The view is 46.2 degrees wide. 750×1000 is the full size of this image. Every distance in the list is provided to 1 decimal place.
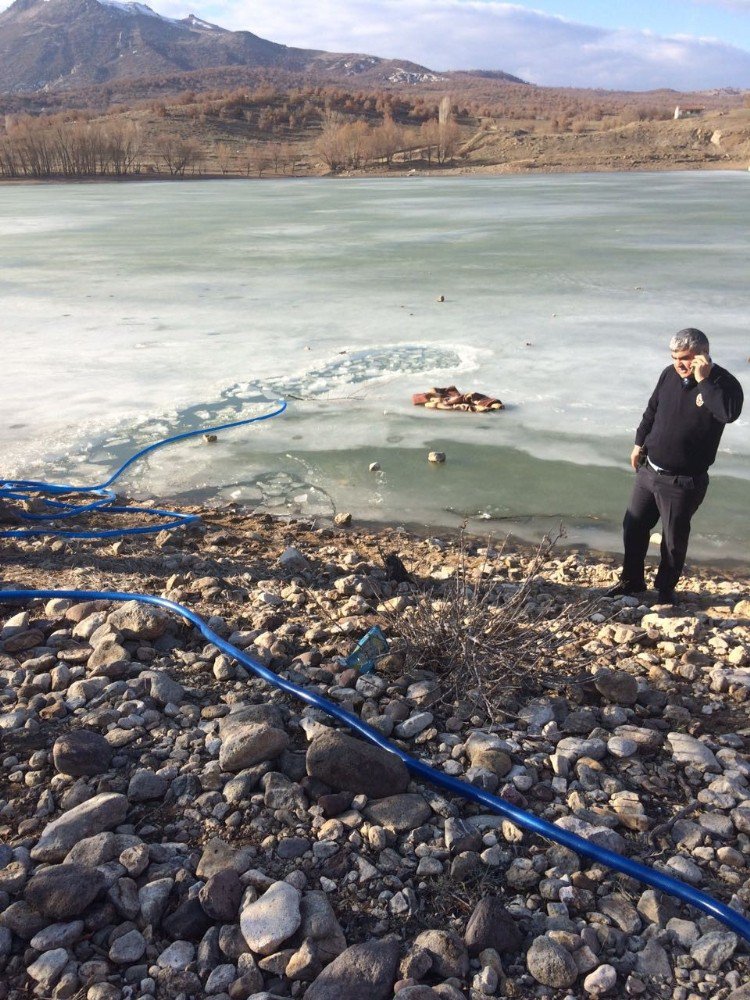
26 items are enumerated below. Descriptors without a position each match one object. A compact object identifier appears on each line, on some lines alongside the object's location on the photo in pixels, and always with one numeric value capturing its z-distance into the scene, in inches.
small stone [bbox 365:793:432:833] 104.6
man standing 153.6
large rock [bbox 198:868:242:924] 92.0
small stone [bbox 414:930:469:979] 86.7
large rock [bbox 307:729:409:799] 109.3
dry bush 129.3
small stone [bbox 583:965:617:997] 84.5
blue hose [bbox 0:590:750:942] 92.4
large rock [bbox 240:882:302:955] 88.4
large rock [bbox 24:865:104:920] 91.1
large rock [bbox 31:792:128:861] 99.3
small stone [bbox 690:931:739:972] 87.3
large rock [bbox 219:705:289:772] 113.0
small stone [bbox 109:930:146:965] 87.4
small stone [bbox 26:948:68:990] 84.7
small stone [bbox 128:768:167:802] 109.0
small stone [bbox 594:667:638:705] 129.9
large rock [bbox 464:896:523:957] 89.0
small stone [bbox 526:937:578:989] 85.5
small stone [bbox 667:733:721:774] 115.3
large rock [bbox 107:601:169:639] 144.3
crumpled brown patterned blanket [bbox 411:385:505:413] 275.7
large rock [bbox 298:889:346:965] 88.1
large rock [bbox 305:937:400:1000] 83.2
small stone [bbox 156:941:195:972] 87.0
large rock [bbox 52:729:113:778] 112.5
